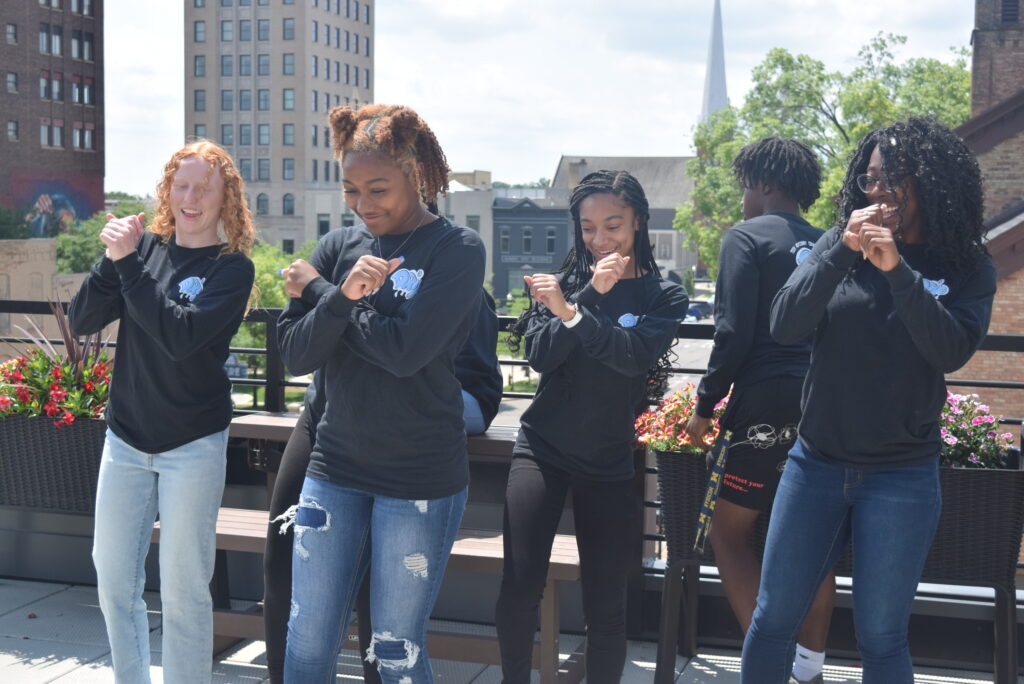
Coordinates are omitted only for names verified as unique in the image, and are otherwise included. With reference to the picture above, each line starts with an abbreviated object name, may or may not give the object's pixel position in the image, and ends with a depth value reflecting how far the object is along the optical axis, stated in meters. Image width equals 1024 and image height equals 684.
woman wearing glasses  2.95
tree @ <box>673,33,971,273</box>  49.22
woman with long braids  3.44
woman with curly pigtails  2.97
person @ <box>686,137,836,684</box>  3.58
